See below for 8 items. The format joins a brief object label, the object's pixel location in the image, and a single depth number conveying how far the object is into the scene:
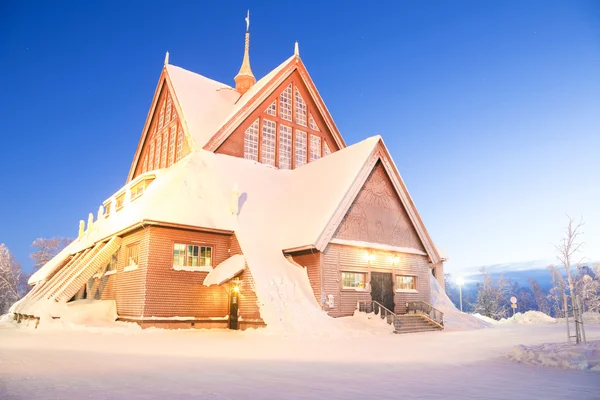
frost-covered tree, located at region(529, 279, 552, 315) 89.98
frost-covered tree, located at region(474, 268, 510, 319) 61.22
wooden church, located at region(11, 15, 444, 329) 20.09
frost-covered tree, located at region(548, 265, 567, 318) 52.89
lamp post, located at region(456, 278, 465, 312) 42.36
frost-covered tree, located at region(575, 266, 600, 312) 53.54
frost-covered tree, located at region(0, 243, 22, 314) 51.62
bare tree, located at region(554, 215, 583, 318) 17.05
